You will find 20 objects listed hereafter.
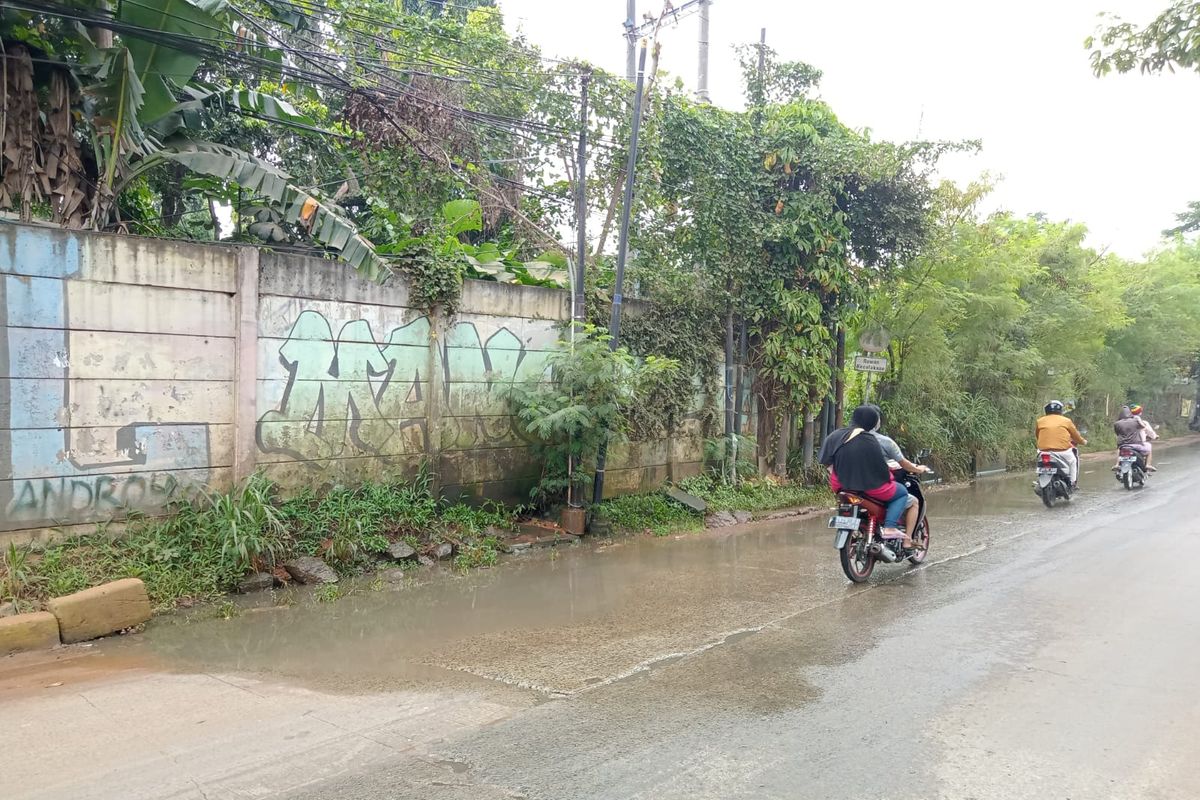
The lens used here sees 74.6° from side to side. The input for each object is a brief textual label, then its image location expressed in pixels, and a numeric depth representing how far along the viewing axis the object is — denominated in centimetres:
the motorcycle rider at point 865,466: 730
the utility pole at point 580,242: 959
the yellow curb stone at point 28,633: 523
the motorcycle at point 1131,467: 1408
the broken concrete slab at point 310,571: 702
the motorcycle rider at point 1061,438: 1218
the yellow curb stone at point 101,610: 549
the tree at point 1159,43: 635
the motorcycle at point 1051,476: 1212
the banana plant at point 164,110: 664
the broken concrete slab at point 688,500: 1088
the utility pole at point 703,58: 1476
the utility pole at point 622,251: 963
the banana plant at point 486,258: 980
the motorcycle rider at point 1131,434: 1406
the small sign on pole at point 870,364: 1255
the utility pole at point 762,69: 1298
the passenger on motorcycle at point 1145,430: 1422
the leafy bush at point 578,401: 893
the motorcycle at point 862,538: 724
